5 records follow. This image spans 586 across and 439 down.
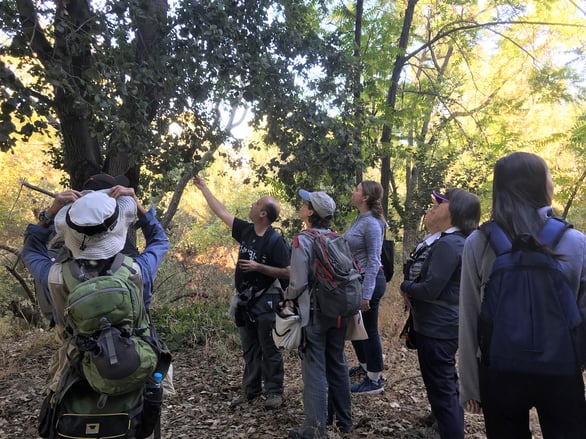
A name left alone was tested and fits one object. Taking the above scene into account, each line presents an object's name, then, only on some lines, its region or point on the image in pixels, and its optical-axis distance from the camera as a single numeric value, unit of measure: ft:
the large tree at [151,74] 12.06
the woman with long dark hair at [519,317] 5.76
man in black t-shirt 13.62
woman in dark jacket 9.61
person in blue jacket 7.02
